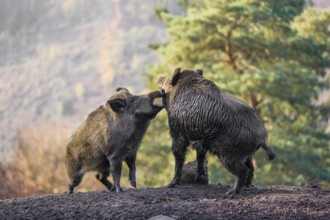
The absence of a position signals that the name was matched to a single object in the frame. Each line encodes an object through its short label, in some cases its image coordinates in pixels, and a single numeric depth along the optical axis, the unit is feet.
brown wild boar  57.59
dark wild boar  54.90
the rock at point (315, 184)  60.75
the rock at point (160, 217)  44.19
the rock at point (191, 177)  62.13
